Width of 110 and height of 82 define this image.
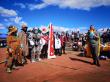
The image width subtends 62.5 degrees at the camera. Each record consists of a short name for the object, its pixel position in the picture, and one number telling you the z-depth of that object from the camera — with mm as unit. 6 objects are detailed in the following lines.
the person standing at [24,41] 4944
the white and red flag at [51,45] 5905
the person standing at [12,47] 4235
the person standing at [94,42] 4853
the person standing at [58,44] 6596
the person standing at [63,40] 7163
